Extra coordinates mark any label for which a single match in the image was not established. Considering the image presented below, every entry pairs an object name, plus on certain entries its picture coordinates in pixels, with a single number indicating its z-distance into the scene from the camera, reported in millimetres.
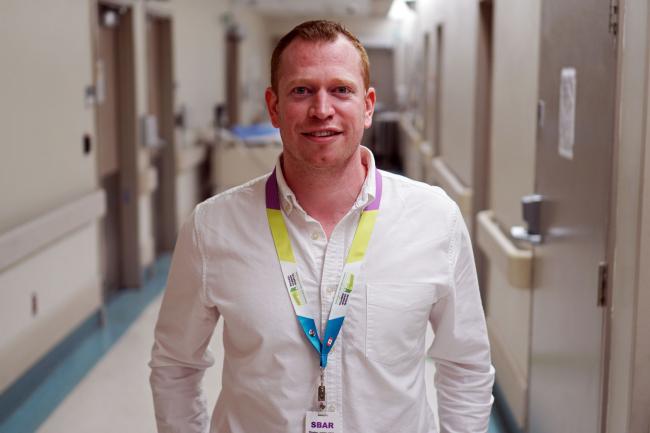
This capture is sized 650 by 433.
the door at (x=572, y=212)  2596
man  1826
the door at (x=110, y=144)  6617
